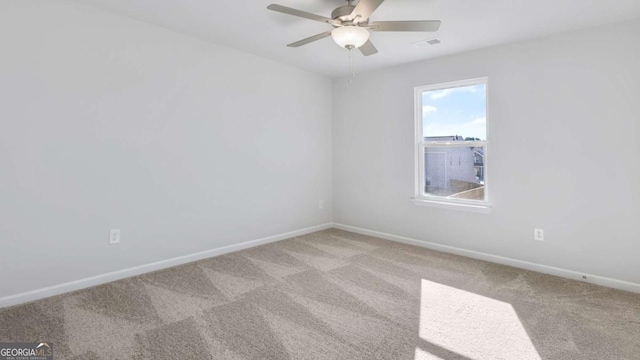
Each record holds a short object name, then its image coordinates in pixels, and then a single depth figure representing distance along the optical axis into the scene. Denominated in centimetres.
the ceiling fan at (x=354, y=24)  211
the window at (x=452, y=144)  354
